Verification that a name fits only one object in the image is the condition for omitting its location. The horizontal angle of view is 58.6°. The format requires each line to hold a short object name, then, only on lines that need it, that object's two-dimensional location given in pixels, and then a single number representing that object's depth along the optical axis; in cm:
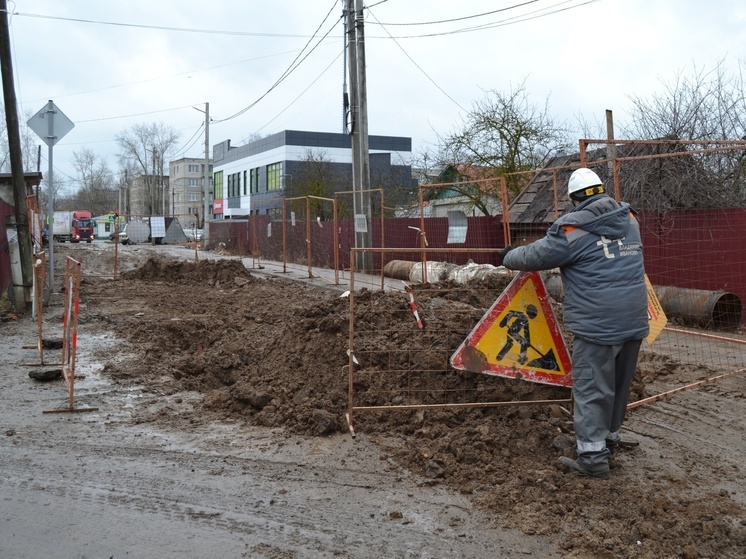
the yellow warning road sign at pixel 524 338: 541
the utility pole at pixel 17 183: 1334
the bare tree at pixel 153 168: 9531
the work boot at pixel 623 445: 507
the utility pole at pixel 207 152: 4238
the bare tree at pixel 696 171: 1154
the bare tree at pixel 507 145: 2123
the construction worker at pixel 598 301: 453
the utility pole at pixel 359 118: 1795
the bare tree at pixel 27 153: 5066
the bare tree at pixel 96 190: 10194
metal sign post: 1277
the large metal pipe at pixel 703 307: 1007
